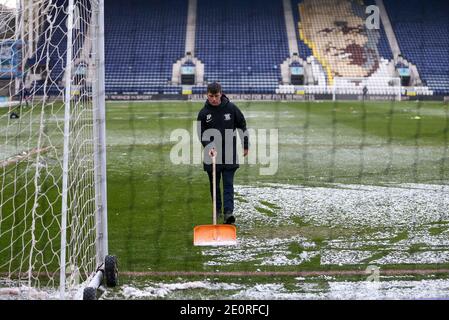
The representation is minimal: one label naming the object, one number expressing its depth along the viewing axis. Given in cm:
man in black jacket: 803
